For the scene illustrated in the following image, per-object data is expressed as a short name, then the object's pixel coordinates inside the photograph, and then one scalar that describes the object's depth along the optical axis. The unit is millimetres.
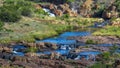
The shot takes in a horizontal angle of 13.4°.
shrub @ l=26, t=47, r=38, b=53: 95656
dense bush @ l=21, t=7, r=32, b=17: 146100
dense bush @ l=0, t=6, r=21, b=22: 133250
